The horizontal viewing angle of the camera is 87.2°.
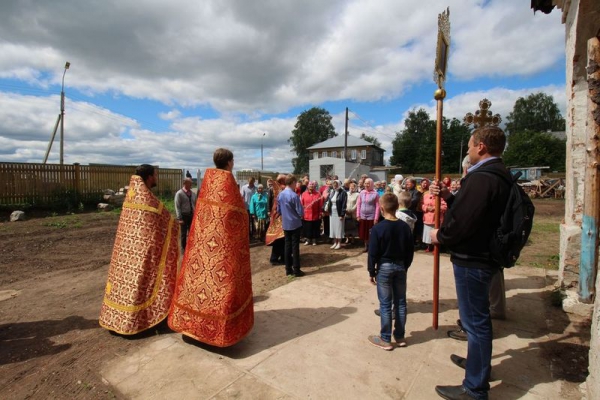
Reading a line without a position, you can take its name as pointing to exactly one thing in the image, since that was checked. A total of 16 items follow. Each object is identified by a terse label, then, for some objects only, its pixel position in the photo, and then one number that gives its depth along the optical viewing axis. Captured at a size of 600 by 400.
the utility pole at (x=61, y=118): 17.22
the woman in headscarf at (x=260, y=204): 8.76
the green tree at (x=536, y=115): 59.38
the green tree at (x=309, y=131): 66.88
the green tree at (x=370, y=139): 82.44
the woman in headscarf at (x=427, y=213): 7.13
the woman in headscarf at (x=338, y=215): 8.15
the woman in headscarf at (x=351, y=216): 8.43
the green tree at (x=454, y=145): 67.31
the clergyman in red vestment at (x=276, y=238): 6.79
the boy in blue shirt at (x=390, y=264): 3.11
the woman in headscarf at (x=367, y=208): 7.70
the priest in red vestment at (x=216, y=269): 3.06
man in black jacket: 2.26
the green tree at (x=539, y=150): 51.88
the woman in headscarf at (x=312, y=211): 8.52
